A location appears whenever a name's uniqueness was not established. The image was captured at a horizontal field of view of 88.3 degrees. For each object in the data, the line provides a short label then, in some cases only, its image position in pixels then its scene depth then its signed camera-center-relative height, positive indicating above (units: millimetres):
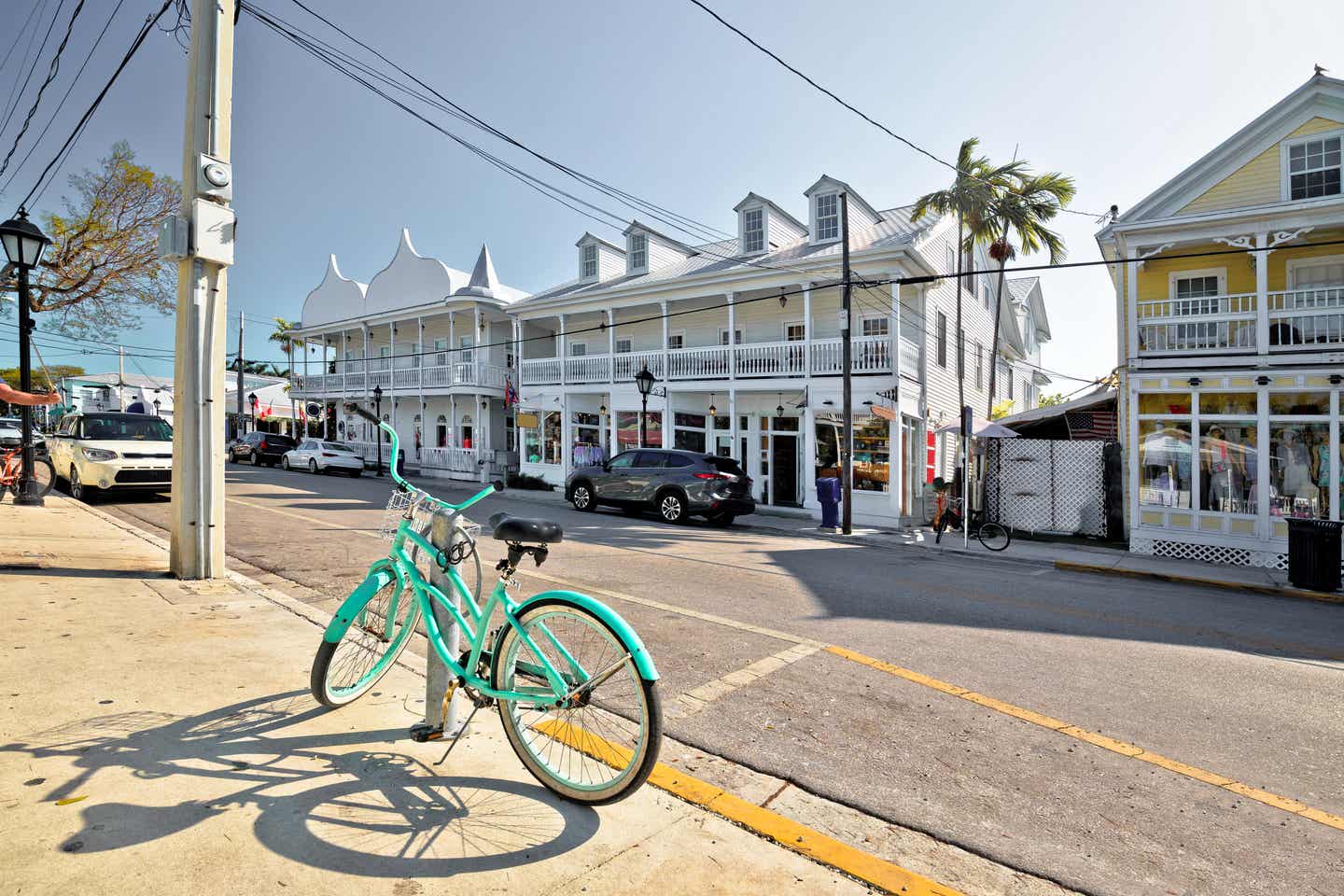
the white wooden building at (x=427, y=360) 28438 +4151
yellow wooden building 12758 +1856
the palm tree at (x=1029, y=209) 20172 +6968
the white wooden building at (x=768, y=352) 18094 +2911
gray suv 15656 -838
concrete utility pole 6305 +1388
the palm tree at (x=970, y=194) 20000 +7384
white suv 12383 +1
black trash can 10180 -1633
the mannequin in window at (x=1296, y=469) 12898 -442
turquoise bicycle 2711 -892
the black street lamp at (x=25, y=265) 10227 +2835
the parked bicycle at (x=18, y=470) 11273 -305
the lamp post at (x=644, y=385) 19469 +1866
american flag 19047 +621
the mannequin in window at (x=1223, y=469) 13383 -453
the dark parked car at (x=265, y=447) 31109 +206
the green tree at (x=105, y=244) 12633 +3864
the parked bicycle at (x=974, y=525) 13922 -1675
